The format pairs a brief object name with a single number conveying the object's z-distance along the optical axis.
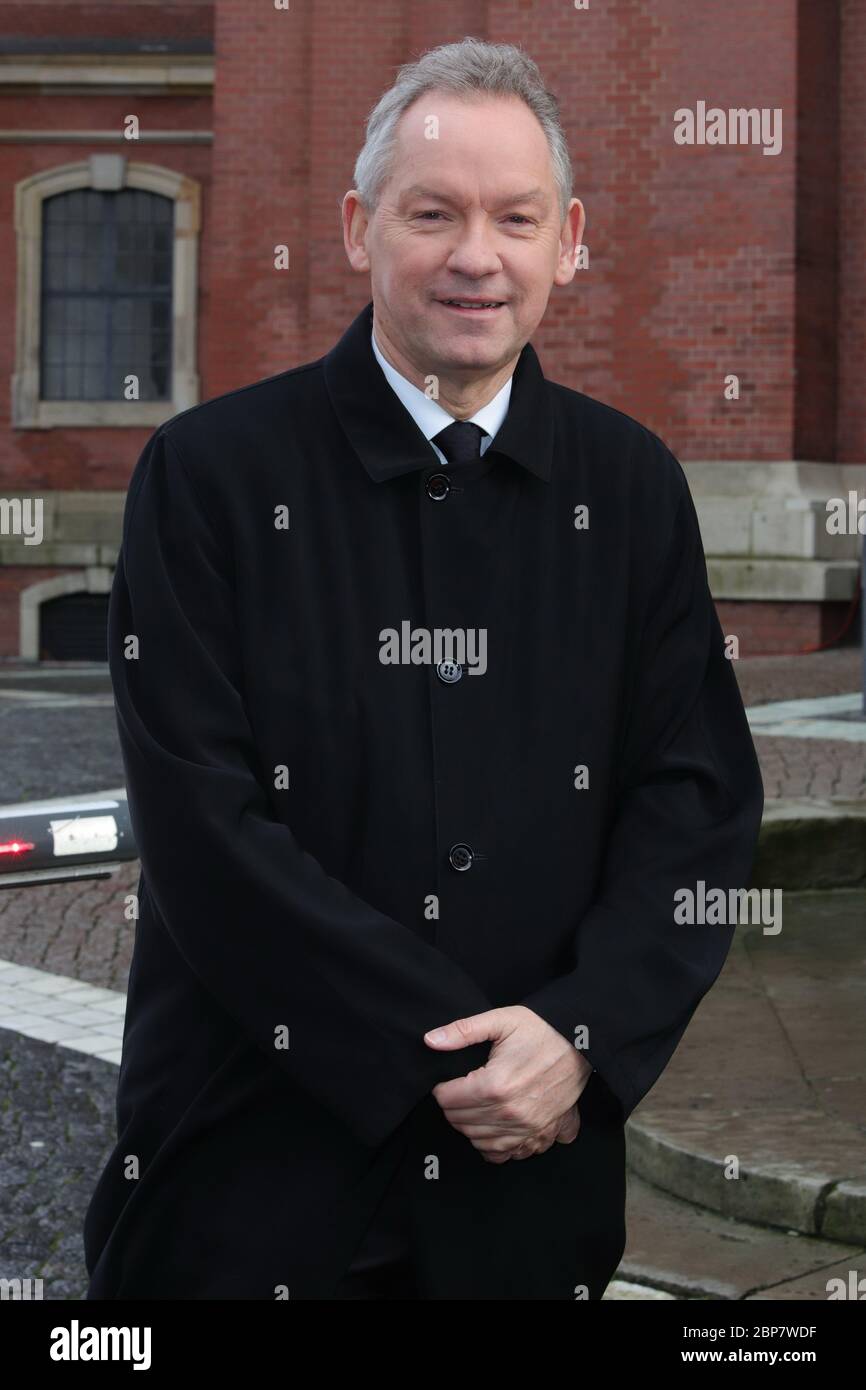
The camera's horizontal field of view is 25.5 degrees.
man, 1.91
